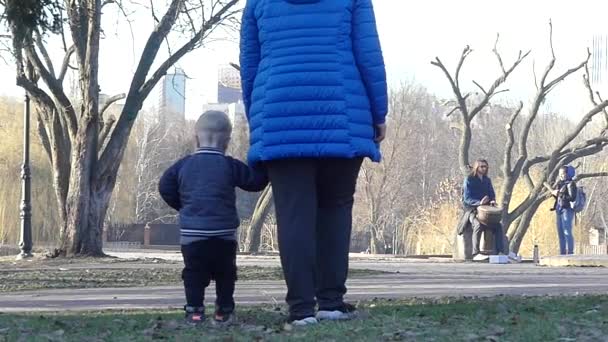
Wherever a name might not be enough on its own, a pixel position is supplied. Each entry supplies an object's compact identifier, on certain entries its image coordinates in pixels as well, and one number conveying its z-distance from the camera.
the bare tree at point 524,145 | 37.41
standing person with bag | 23.14
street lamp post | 25.30
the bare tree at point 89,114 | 20.55
